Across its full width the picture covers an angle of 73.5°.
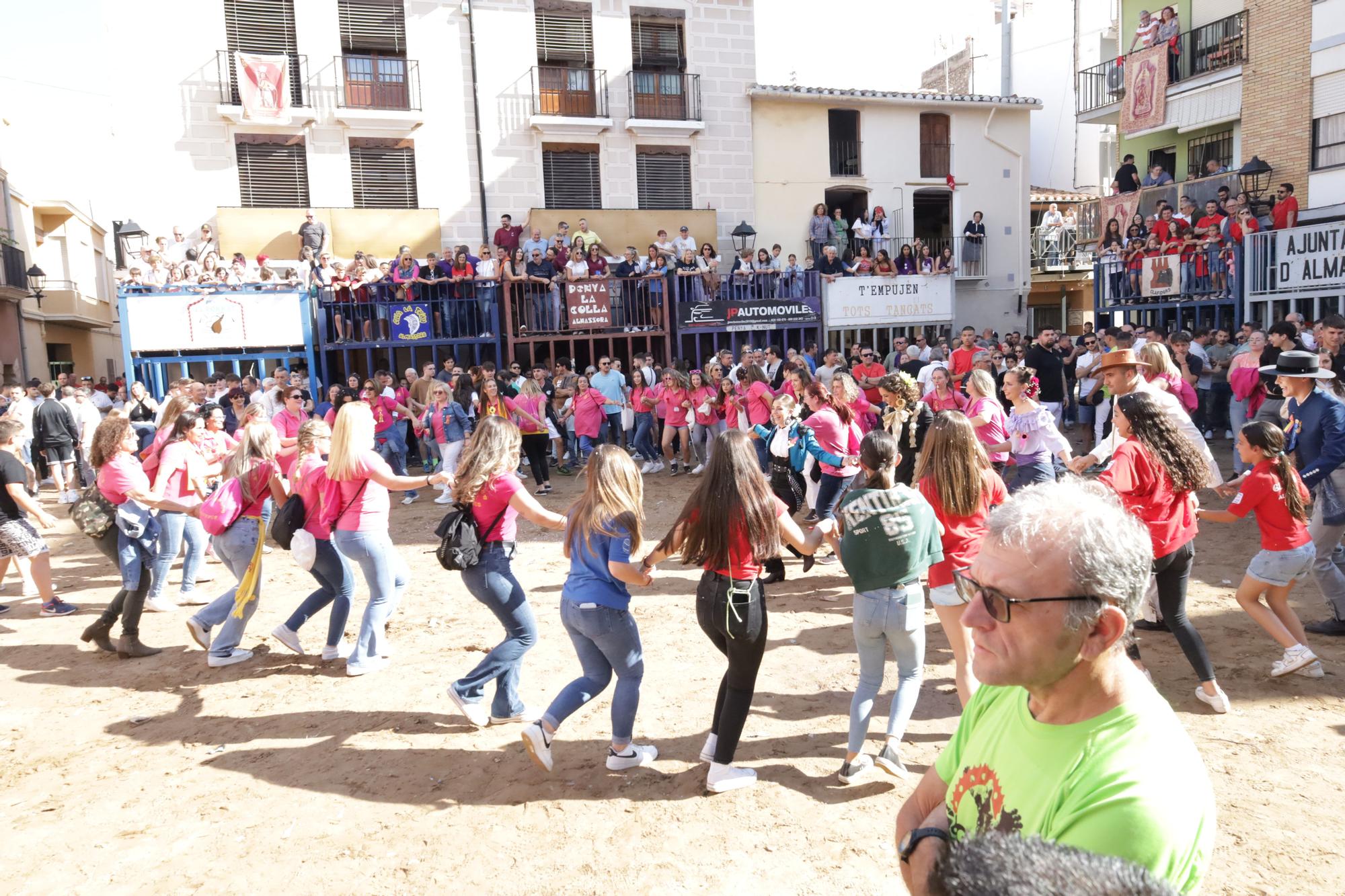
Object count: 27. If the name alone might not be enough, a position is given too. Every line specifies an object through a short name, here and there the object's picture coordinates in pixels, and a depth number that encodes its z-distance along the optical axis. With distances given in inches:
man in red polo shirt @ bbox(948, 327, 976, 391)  504.7
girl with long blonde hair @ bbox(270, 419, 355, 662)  230.1
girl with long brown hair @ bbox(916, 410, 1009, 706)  173.6
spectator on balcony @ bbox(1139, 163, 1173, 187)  784.9
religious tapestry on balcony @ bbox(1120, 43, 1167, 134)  826.8
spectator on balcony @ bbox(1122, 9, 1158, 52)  837.2
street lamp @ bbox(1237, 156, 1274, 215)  691.4
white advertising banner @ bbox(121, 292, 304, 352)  615.8
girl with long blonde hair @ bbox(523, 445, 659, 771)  165.8
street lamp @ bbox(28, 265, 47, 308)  944.9
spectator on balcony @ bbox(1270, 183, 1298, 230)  597.9
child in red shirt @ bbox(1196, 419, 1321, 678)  199.2
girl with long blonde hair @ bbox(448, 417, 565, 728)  187.3
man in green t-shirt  59.6
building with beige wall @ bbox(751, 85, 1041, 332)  890.1
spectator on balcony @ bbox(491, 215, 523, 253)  761.6
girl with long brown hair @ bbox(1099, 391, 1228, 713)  183.0
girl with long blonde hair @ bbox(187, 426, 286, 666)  245.1
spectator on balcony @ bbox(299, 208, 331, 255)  727.1
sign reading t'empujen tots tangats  757.3
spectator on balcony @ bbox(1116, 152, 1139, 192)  813.9
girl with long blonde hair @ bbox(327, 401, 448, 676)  221.5
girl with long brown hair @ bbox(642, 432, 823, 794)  158.9
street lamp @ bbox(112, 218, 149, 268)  665.0
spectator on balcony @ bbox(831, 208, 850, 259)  856.9
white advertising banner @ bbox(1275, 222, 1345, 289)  558.6
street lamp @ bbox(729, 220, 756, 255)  864.3
